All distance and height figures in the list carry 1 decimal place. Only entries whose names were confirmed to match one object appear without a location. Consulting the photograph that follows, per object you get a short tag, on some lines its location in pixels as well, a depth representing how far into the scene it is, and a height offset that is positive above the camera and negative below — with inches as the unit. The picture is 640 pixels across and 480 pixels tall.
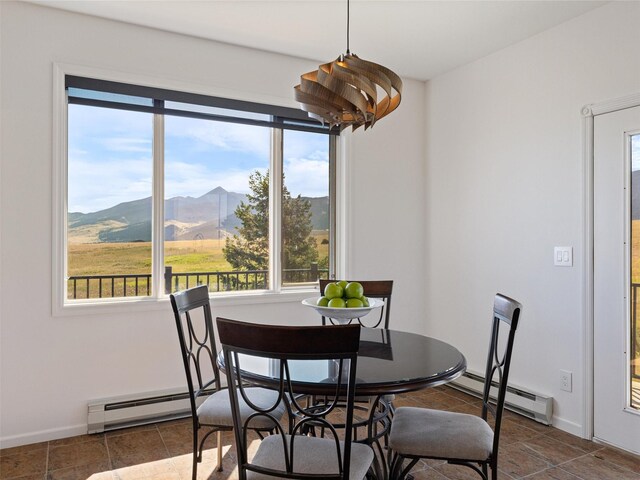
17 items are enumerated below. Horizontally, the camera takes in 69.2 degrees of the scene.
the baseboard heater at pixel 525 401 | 121.3 -44.7
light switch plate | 118.3 -4.4
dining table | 62.6 -19.6
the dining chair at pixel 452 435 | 69.1 -30.5
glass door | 104.1 -8.7
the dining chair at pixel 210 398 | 82.0 -30.5
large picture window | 119.6 +12.5
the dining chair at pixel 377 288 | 114.7 -12.4
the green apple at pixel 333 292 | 80.6 -9.4
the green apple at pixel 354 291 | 80.5 -9.2
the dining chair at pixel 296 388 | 54.8 -19.8
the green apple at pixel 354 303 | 79.3 -11.1
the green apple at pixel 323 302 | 80.8 -11.2
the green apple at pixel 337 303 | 79.0 -11.1
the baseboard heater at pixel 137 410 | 114.3 -44.1
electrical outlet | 118.0 -36.3
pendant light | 71.1 +23.5
